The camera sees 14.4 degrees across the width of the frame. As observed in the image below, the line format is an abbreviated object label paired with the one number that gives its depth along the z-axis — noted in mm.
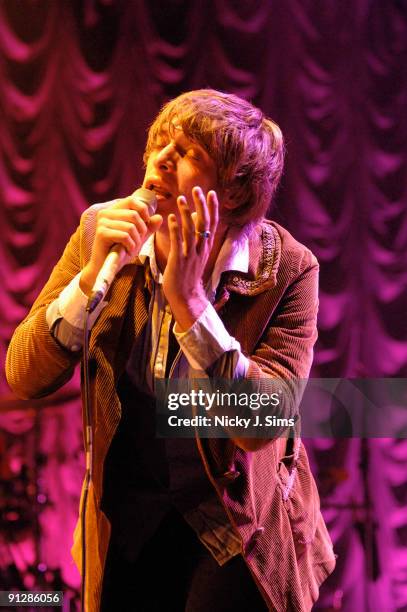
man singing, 2827
